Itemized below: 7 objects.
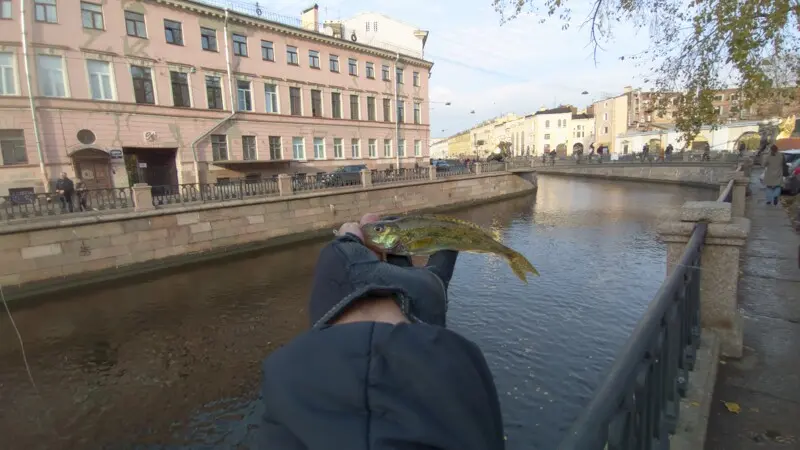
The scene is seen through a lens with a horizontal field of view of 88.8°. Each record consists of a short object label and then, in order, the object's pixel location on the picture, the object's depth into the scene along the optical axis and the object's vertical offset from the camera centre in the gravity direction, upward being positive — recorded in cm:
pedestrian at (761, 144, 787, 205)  1145 -58
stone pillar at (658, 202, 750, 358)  389 -103
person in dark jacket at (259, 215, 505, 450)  85 -48
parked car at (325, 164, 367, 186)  2275 -56
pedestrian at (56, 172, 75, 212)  1463 -47
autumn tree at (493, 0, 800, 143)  718 +189
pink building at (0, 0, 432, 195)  1975 +484
